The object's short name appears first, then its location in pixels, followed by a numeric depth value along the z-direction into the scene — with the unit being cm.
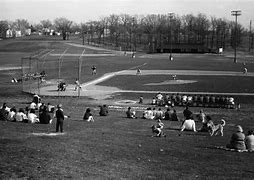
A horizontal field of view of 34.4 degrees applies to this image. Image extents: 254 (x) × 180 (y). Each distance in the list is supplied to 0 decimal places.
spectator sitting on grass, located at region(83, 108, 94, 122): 2625
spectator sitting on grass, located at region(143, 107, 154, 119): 2891
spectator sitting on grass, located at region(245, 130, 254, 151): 1700
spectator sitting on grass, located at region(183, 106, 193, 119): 2689
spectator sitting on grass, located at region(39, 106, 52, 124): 2369
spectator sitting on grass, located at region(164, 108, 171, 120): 2872
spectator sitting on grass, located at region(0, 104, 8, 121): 2475
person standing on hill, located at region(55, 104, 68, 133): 1996
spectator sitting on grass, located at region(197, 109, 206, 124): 2717
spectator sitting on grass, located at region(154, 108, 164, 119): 2900
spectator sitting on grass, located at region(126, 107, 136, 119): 2908
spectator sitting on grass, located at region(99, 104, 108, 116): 2974
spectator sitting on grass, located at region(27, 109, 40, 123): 2406
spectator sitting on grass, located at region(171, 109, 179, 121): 2850
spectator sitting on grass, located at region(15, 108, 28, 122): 2444
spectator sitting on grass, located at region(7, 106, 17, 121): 2478
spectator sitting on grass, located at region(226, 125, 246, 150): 1688
